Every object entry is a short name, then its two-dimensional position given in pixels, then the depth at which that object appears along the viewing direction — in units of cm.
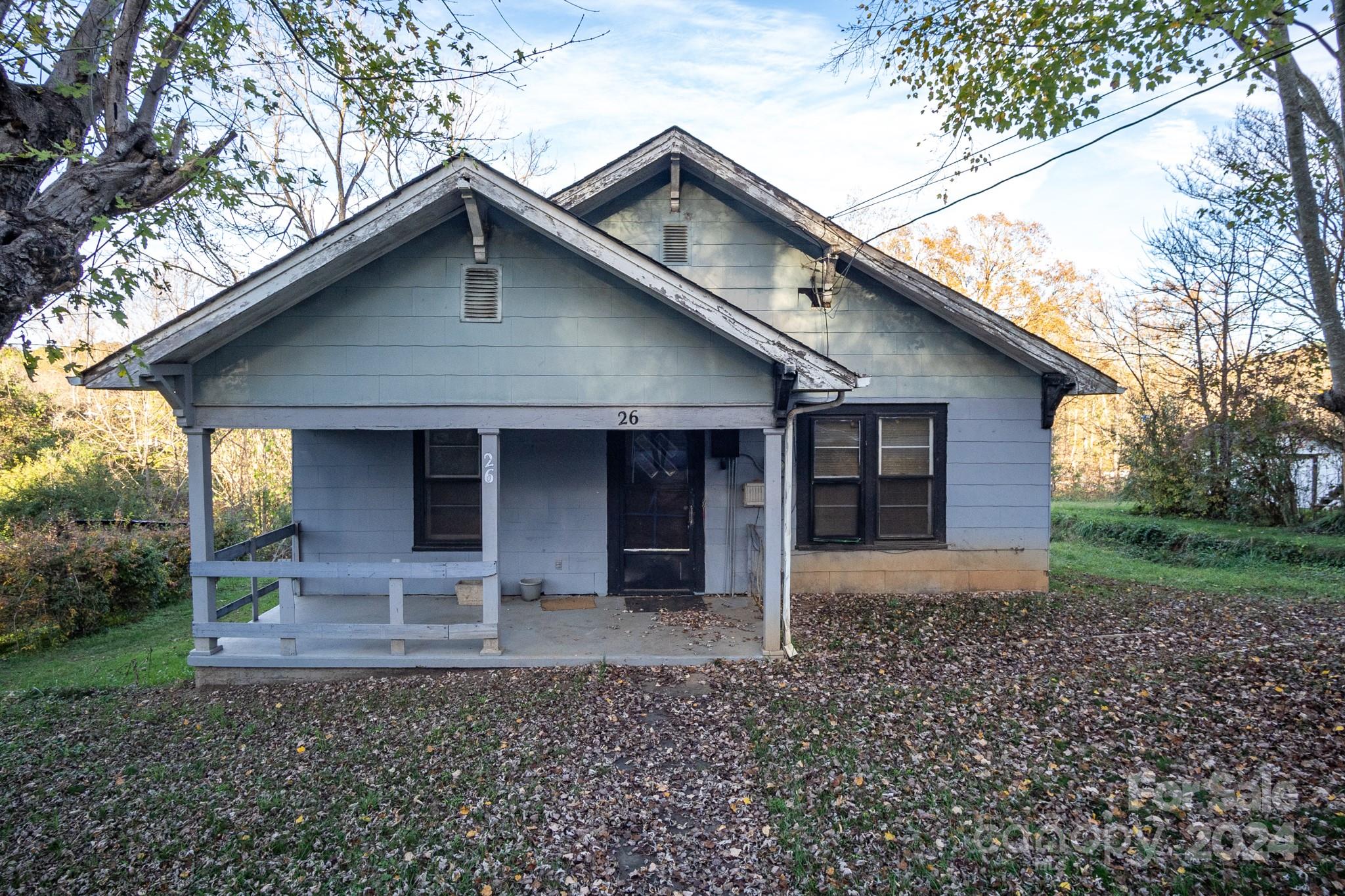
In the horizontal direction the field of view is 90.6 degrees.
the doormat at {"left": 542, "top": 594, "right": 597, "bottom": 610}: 762
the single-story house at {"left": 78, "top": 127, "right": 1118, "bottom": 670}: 582
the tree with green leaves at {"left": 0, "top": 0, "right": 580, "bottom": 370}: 400
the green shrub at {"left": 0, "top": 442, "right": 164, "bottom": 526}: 1268
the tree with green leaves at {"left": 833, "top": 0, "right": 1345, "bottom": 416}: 602
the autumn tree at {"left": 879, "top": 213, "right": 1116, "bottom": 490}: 2353
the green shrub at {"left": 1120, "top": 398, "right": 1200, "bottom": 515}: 1450
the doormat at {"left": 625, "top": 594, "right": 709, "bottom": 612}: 764
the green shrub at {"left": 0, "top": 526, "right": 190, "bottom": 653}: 871
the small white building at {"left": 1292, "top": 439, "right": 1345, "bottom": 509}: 1282
